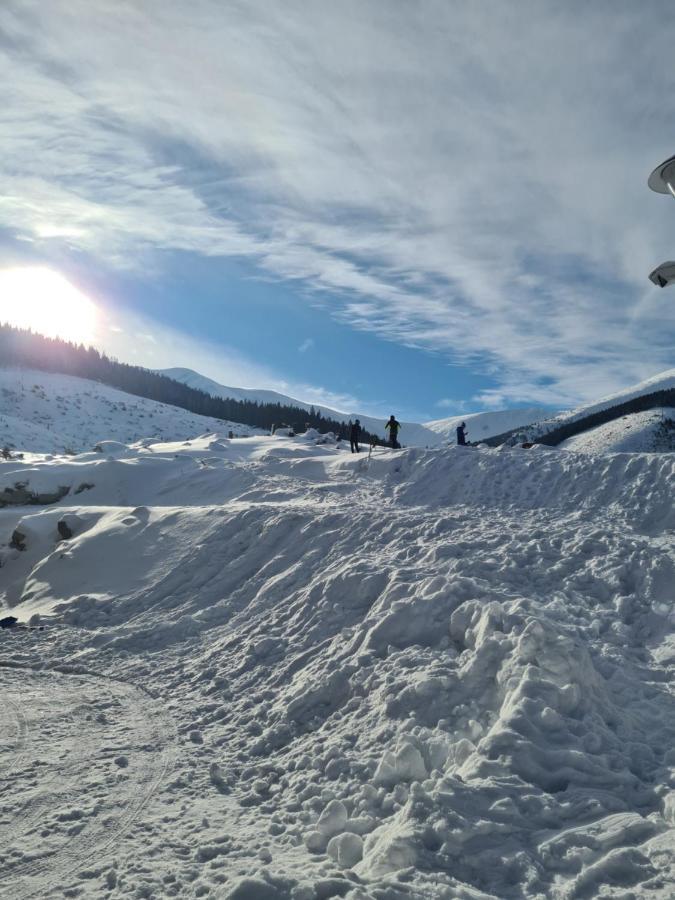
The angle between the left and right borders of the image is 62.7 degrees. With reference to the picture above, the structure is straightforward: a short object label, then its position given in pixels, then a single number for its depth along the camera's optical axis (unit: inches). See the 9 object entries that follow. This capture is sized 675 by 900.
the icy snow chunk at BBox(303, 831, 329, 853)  206.8
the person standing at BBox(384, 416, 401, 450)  990.7
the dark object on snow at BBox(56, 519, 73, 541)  711.1
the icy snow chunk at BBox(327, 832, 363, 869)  193.9
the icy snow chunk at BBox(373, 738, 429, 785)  229.9
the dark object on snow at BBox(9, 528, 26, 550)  710.5
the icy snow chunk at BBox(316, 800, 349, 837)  214.2
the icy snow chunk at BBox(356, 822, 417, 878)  179.0
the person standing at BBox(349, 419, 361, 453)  1032.2
